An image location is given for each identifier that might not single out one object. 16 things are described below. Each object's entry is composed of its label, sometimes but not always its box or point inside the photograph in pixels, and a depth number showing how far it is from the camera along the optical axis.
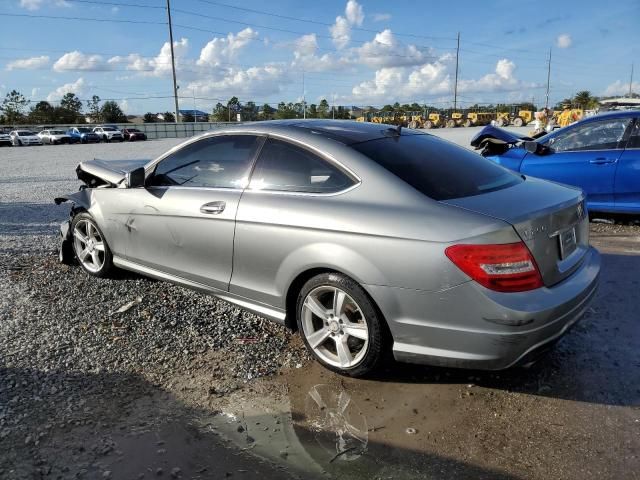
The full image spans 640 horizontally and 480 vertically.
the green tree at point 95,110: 73.44
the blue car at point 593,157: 6.54
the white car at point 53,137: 43.31
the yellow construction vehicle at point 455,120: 48.12
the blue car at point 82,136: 44.34
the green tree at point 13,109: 70.06
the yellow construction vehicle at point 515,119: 47.22
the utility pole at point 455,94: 69.66
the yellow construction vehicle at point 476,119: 47.56
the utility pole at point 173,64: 56.06
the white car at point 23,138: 41.28
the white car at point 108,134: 45.38
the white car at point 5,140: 40.34
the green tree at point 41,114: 69.88
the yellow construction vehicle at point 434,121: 47.31
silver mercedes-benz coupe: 2.68
